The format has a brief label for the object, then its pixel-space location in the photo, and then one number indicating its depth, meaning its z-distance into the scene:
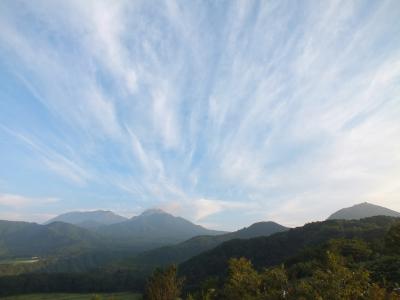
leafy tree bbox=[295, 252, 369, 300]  17.95
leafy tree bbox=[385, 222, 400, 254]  63.60
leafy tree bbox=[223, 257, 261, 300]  32.47
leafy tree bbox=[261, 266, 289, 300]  24.20
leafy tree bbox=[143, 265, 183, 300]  40.25
